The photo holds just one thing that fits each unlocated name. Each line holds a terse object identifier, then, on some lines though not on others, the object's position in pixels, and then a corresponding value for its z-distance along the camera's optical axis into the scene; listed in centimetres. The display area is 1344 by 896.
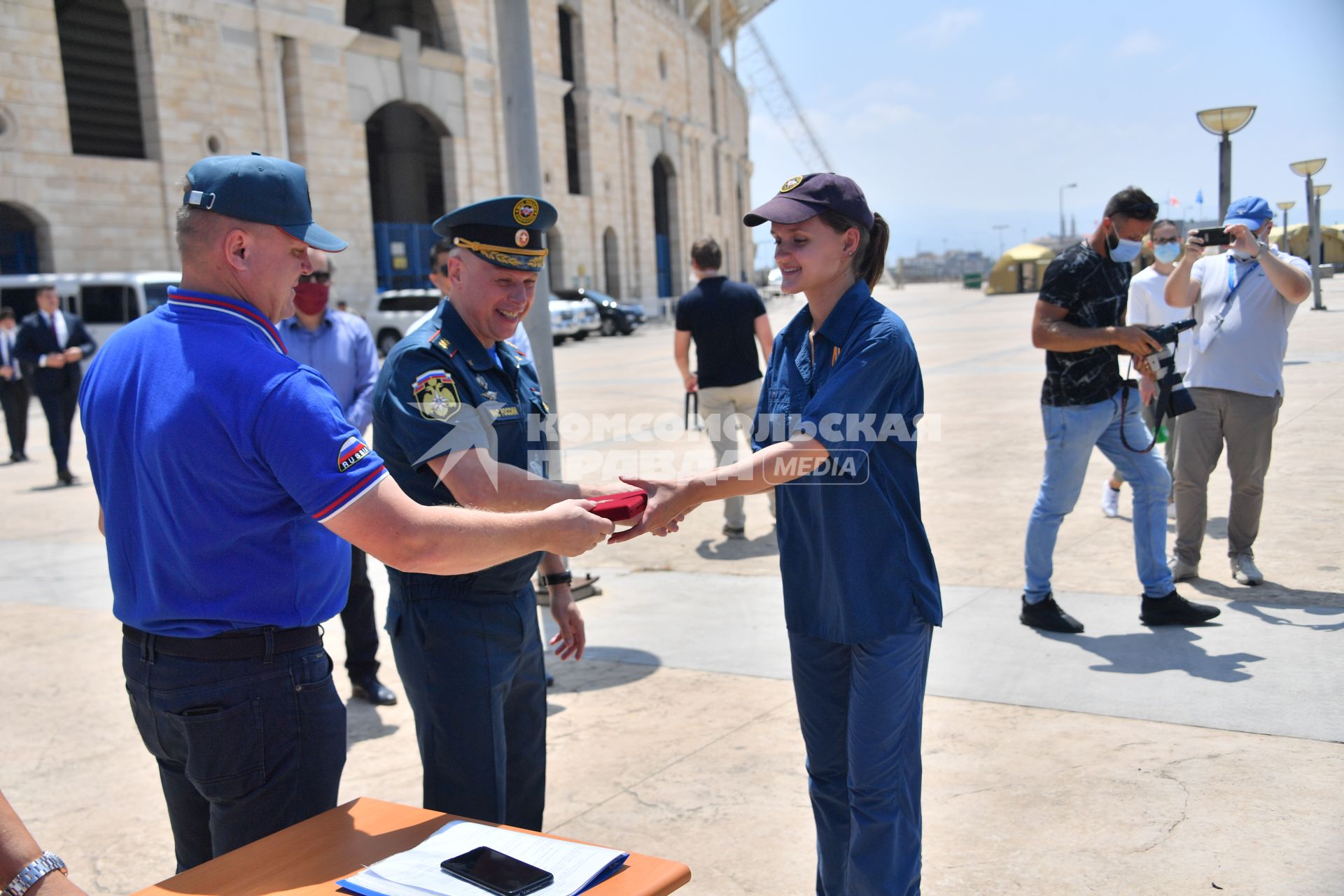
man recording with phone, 566
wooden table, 186
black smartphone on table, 180
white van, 2011
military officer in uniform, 271
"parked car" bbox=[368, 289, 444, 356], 2664
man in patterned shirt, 513
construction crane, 8619
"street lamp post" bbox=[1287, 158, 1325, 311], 2045
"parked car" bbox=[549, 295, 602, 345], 3070
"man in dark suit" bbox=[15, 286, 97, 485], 1197
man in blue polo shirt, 205
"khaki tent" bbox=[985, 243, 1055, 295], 4859
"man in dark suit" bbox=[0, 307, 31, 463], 1282
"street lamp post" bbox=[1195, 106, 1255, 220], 789
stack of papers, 181
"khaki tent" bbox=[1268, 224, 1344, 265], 3319
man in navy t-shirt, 771
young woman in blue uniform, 262
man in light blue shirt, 502
